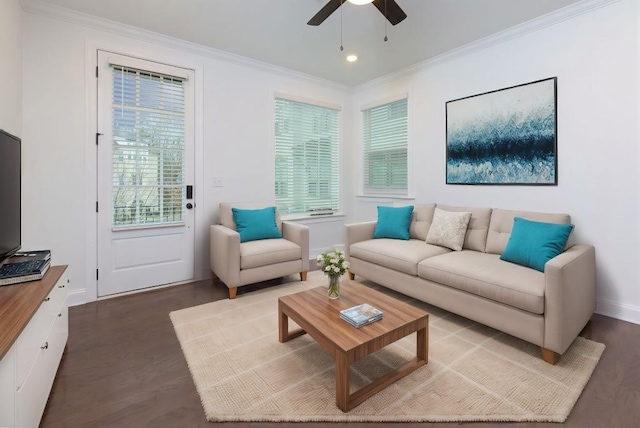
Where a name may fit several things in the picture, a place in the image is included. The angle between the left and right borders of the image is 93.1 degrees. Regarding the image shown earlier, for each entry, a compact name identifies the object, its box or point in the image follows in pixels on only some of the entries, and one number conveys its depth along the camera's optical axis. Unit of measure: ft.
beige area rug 5.10
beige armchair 9.91
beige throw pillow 10.07
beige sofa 6.37
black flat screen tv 5.81
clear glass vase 7.07
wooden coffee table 5.15
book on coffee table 5.86
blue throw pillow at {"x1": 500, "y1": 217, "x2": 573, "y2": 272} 7.54
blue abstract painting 9.53
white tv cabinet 3.56
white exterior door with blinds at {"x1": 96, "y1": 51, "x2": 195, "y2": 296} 10.05
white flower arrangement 6.84
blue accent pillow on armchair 11.34
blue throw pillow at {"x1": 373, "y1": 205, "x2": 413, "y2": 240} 11.53
